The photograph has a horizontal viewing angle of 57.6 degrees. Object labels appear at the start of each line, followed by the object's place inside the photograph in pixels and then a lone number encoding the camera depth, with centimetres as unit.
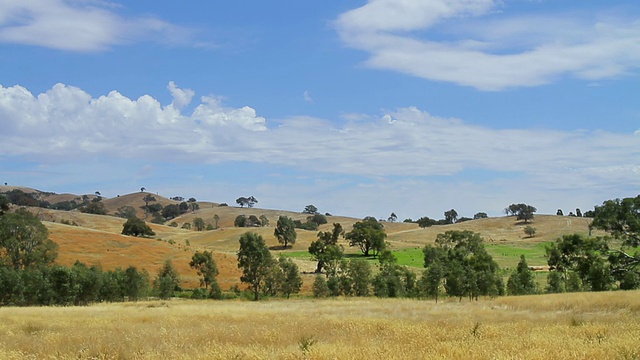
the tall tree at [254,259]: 6831
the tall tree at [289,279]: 7306
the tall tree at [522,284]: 6538
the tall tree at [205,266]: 7712
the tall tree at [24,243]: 7206
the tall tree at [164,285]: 6725
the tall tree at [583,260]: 4566
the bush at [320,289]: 6751
